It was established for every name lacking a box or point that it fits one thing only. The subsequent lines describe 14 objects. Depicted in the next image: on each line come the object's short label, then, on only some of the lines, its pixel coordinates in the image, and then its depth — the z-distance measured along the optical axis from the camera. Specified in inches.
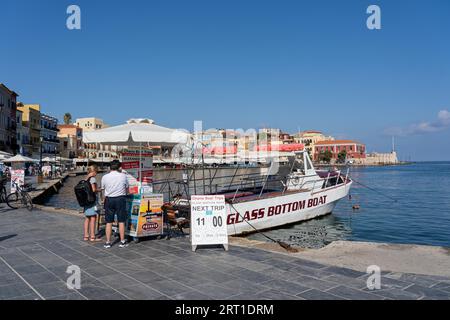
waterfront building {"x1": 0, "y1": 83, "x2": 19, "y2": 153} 2241.6
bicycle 581.8
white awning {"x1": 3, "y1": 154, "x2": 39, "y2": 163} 880.3
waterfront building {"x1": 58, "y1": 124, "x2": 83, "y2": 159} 3870.6
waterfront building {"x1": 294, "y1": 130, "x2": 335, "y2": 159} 6663.4
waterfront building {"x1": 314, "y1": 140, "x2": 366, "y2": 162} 6363.2
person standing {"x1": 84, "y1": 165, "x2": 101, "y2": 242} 315.4
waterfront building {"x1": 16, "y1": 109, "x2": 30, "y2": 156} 2608.3
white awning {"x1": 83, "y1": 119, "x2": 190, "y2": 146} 360.5
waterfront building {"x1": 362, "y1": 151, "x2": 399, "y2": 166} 7230.3
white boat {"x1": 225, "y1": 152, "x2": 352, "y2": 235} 540.1
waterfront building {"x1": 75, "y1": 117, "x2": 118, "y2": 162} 4254.4
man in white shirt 298.8
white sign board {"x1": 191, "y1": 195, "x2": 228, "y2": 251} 294.7
